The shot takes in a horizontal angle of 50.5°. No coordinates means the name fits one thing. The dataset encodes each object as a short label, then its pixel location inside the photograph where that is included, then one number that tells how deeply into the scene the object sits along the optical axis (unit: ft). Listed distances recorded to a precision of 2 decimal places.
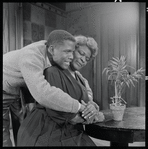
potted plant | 3.67
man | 2.71
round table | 3.09
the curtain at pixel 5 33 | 5.86
